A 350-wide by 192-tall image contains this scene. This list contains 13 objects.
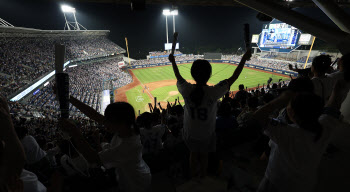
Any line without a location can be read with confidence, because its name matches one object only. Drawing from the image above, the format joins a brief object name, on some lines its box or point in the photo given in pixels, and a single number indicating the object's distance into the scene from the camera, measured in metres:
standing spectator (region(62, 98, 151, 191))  1.62
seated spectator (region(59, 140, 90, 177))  2.71
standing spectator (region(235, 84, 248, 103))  7.37
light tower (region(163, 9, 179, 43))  44.25
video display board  34.53
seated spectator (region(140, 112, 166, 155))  3.24
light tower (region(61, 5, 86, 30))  34.12
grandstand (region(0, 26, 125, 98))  18.25
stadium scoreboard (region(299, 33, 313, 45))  34.14
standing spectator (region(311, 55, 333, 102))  3.01
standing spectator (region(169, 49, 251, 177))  2.23
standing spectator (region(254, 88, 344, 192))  1.43
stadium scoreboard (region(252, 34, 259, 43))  46.51
